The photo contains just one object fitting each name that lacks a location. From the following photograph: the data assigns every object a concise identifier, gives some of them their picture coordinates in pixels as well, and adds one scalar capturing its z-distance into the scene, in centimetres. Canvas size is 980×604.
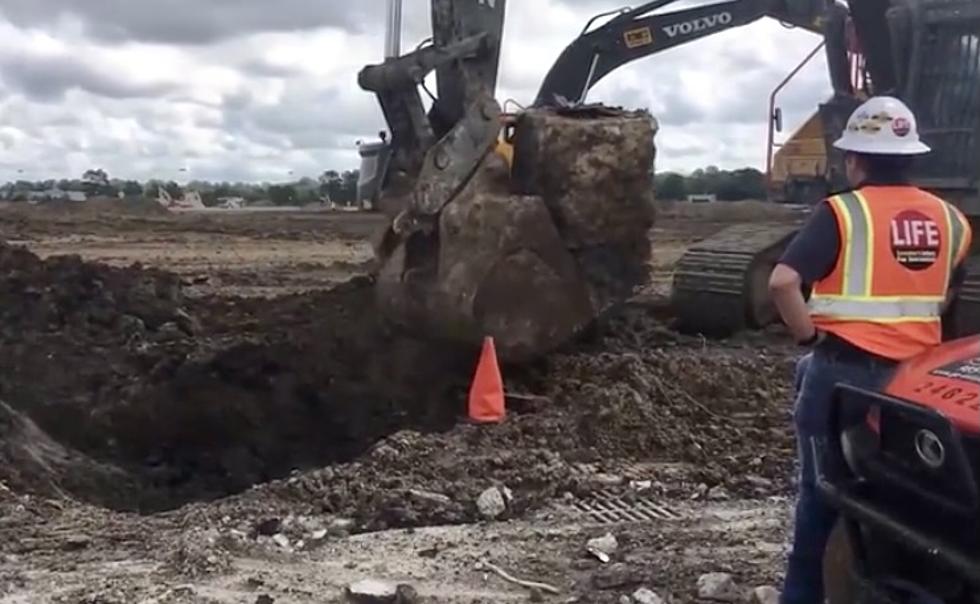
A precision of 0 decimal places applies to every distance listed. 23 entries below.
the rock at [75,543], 602
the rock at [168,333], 1029
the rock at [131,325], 1041
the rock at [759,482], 696
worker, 443
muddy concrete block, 894
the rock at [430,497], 654
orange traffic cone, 802
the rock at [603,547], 586
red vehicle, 352
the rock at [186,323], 1078
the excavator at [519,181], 875
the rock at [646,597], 528
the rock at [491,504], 645
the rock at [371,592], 532
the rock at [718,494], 678
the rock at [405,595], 530
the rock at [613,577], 552
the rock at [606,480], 691
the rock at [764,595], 527
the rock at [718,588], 535
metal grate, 647
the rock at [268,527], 612
